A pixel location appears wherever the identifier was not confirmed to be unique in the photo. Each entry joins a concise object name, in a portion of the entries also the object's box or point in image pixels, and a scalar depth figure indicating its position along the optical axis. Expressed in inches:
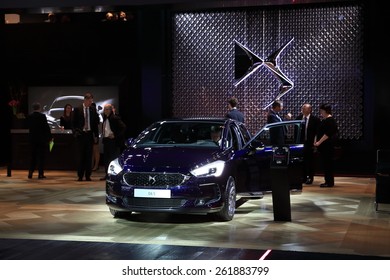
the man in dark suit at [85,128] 573.0
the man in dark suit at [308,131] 542.0
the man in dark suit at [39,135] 599.2
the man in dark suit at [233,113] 554.9
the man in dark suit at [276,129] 524.1
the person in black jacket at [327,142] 534.6
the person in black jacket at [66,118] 671.8
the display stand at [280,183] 359.9
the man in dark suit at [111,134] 569.9
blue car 347.6
